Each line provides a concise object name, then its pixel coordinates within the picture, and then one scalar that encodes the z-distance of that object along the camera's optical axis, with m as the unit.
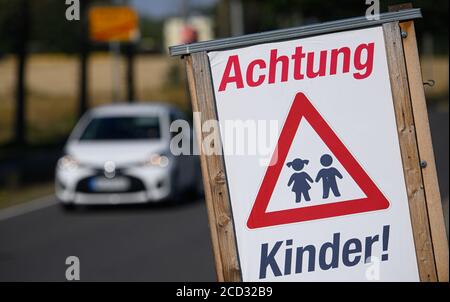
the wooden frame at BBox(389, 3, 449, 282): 9.16
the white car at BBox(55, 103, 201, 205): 32.09
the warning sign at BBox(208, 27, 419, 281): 9.25
